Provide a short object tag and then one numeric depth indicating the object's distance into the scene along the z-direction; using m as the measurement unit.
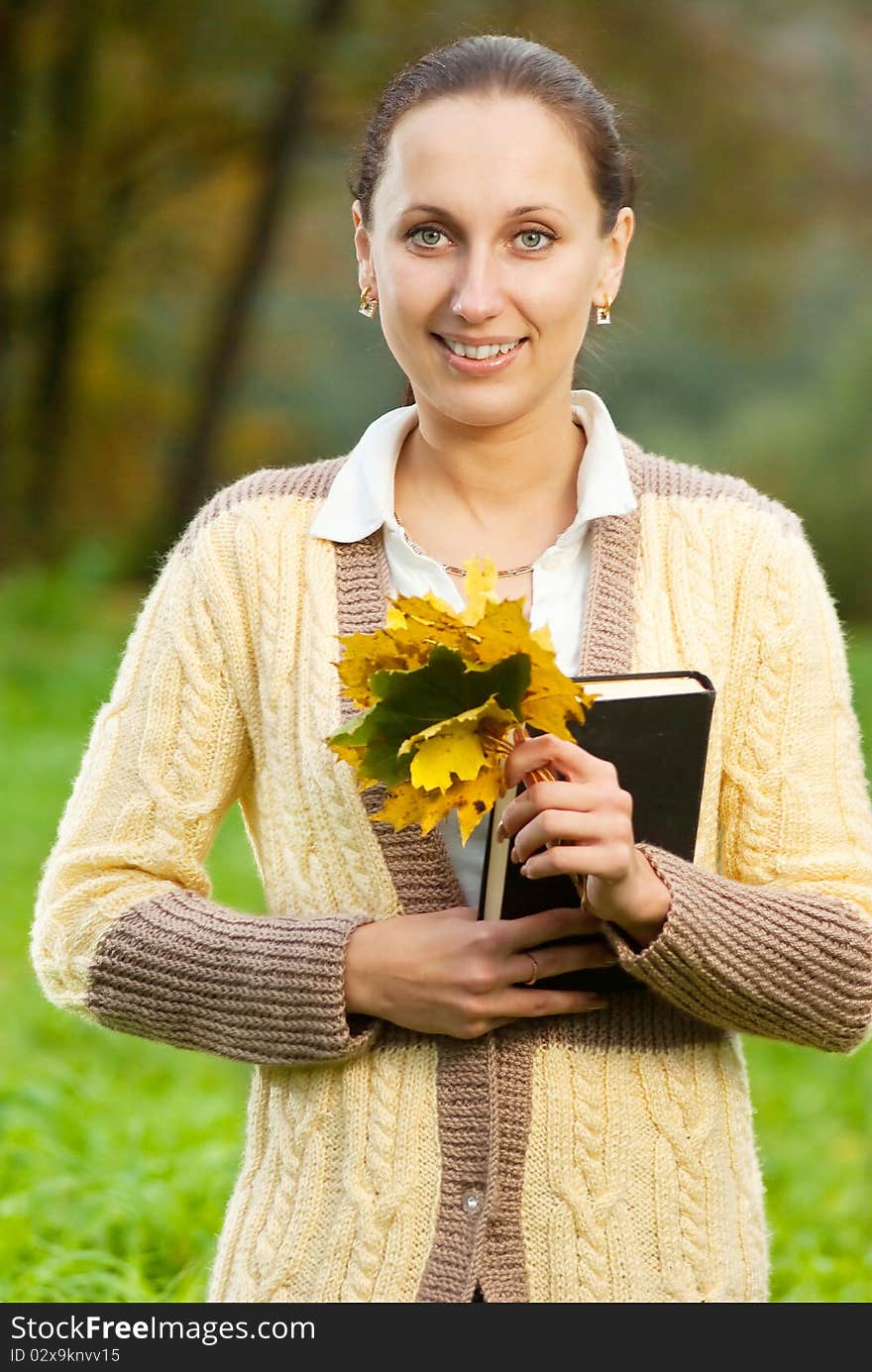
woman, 3.85
